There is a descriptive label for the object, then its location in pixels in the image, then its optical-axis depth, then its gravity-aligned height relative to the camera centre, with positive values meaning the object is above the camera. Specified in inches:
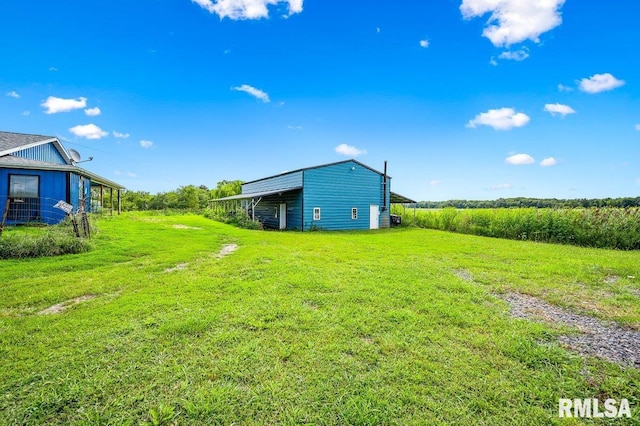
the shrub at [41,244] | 290.2 -40.1
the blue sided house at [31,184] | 498.0 +48.4
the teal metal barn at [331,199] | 758.5 +37.3
